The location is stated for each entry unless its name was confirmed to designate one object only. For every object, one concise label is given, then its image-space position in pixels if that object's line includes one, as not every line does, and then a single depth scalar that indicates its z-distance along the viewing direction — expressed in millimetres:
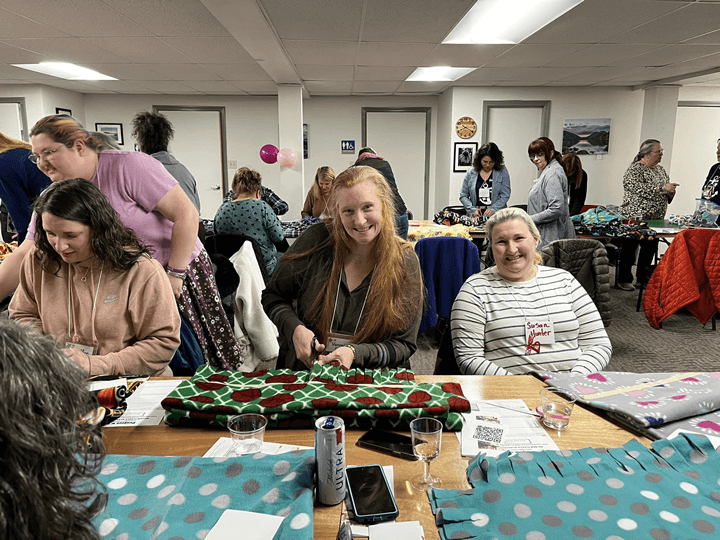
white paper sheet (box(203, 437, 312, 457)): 1155
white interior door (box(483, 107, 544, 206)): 8438
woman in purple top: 1952
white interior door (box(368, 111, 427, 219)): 9492
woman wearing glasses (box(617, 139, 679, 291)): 5719
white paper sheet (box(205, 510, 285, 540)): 840
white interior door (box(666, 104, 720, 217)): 9023
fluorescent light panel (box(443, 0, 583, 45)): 4227
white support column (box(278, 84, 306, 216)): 7762
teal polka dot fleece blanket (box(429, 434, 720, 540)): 884
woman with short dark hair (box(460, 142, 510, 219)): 5941
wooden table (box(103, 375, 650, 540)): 1007
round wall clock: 8281
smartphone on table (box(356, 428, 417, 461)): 1161
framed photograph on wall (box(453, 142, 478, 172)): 8352
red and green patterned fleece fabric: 1246
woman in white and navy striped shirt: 1977
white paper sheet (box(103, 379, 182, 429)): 1316
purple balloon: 8766
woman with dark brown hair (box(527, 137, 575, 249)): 4574
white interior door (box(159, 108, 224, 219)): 9359
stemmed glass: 1065
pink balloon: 7762
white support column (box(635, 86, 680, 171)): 8062
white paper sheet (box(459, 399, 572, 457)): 1187
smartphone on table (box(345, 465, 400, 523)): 946
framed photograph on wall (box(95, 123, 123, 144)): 9445
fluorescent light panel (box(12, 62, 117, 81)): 6609
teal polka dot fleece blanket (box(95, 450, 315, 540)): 848
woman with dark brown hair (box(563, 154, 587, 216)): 6214
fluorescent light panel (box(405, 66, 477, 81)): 6831
